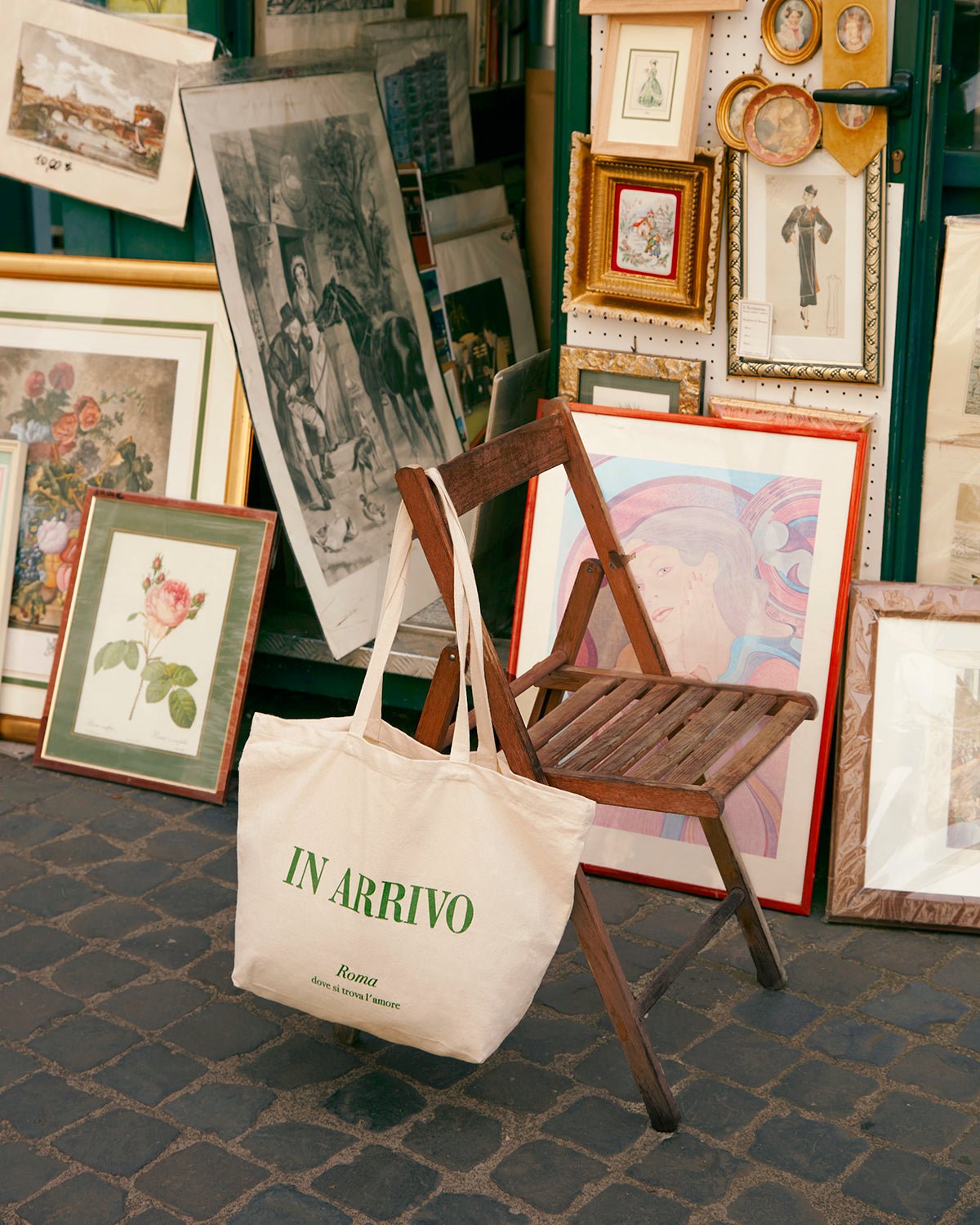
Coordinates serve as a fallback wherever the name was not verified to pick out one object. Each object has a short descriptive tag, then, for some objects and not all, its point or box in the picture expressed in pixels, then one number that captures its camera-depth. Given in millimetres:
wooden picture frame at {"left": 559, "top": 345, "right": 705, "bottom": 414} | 3199
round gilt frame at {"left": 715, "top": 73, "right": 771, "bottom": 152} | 2971
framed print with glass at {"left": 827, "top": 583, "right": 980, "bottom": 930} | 2893
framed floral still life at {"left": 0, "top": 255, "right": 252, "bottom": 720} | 3715
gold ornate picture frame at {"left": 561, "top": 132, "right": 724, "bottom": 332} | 3070
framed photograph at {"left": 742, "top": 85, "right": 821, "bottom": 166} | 2922
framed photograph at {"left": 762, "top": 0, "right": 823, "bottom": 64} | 2885
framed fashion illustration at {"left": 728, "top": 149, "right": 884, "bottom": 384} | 2953
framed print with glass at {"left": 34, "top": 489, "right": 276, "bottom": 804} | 3500
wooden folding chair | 2156
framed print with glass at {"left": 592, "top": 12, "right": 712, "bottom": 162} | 2980
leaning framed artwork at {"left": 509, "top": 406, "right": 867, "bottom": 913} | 2973
